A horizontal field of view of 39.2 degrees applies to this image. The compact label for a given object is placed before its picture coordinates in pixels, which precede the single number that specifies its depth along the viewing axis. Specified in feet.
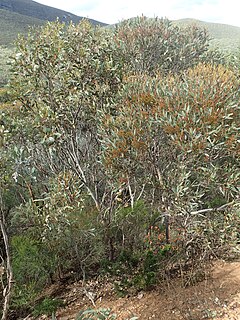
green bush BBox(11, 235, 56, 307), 18.31
